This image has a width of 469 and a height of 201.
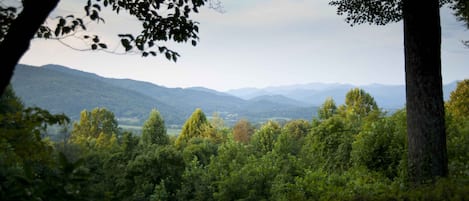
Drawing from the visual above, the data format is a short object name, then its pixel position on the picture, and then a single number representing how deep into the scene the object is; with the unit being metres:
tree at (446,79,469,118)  28.52
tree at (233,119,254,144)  70.31
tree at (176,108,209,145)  55.09
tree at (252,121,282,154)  44.91
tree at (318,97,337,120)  48.73
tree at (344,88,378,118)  47.67
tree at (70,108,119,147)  61.75
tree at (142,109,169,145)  45.81
